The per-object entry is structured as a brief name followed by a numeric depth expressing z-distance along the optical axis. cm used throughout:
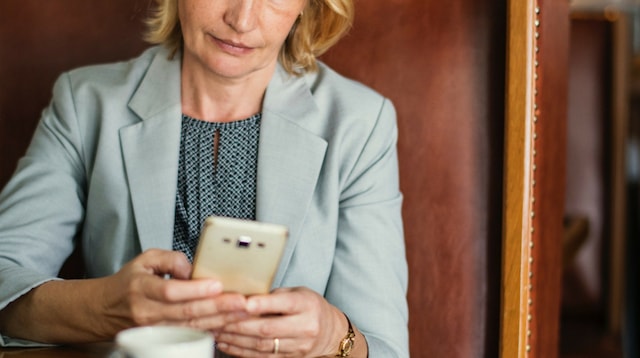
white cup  105
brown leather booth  165
